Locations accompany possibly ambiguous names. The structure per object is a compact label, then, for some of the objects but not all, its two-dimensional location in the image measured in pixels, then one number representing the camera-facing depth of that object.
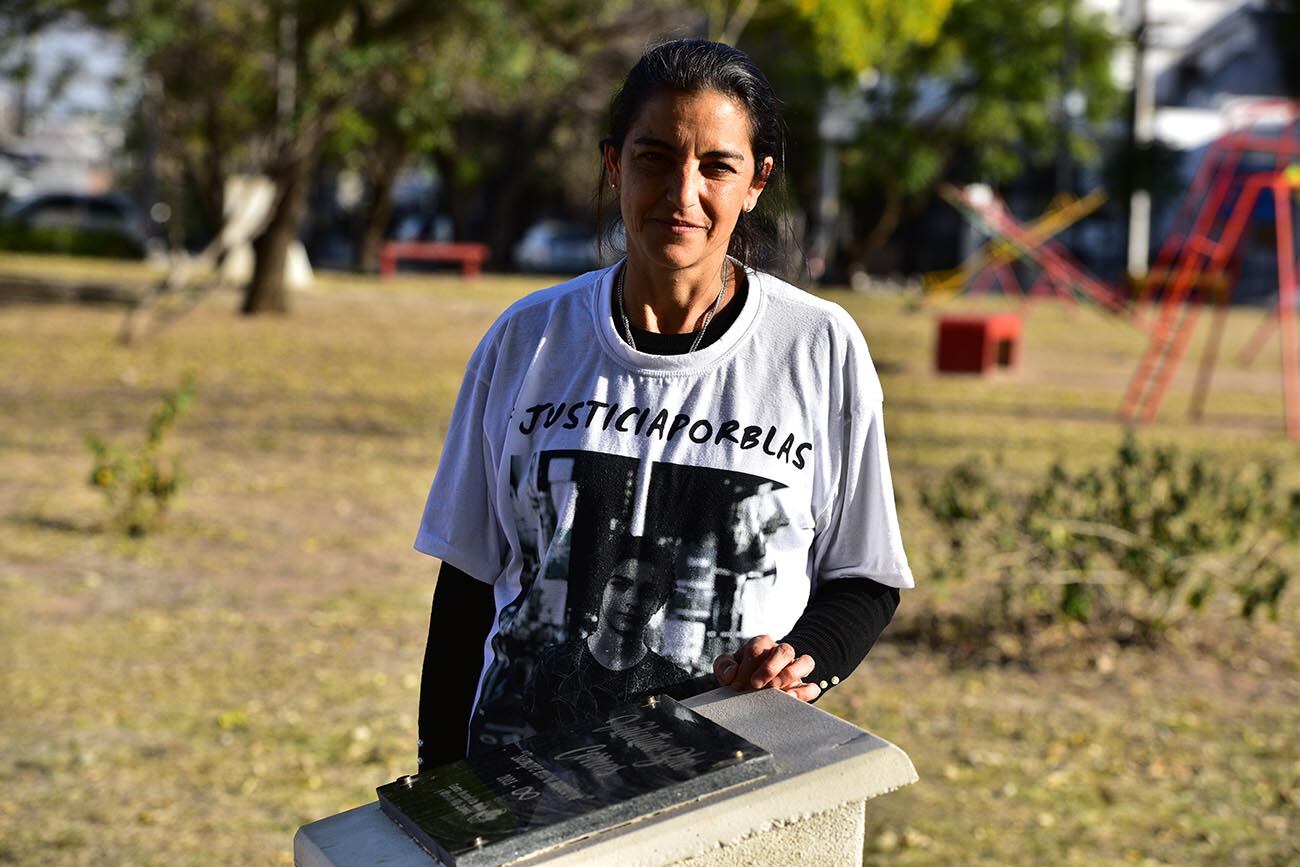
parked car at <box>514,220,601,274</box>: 41.84
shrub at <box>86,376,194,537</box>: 7.23
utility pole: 34.00
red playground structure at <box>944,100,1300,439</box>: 12.50
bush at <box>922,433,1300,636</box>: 5.79
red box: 15.84
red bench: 30.03
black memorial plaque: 1.64
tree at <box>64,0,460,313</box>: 15.34
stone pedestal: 1.66
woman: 1.99
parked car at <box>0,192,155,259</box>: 31.50
